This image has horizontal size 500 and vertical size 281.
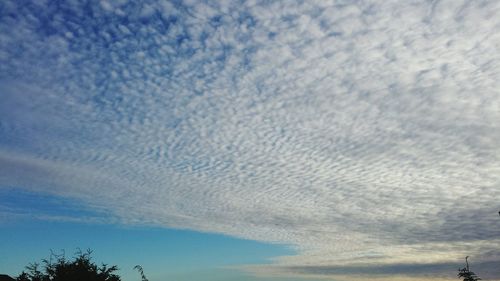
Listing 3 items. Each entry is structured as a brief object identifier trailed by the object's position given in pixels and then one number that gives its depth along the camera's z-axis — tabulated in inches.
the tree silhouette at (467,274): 1208.8
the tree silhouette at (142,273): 751.8
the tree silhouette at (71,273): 1517.0
